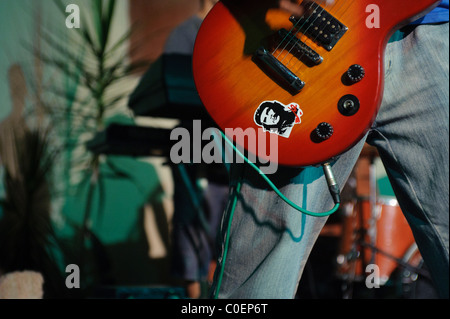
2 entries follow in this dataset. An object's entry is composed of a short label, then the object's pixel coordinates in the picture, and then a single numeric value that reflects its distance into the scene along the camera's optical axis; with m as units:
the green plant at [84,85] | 2.97
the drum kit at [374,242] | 2.55
